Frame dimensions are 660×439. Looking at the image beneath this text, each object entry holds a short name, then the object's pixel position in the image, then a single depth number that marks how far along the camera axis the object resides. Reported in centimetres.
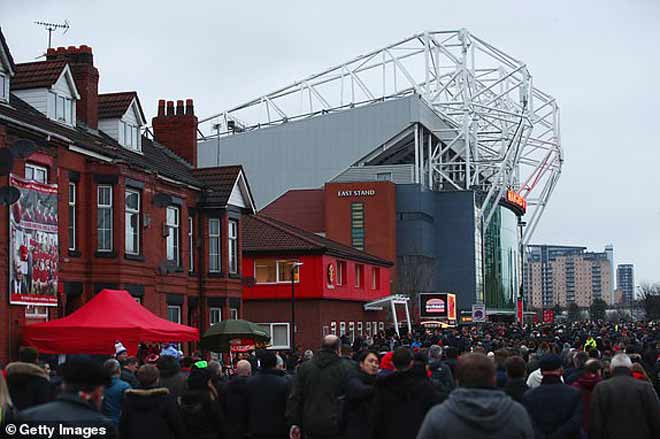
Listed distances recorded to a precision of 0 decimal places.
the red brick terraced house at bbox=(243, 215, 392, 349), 5022
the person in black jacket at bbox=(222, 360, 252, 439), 1334
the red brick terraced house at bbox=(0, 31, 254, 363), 2502
